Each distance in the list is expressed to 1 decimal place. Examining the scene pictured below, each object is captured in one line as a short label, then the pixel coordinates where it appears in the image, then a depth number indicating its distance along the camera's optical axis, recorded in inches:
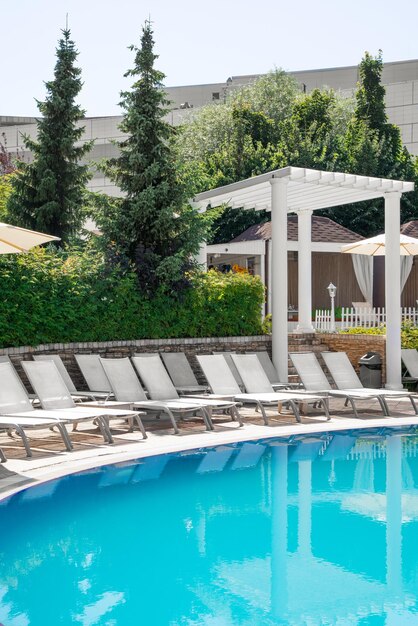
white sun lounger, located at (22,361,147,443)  470.1
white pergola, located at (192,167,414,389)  685.9
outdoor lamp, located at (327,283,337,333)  823.7
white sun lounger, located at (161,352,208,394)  609.9
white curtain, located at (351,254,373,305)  1135.6
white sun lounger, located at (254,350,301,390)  643.5
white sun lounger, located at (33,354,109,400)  542.0
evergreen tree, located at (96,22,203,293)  684.7
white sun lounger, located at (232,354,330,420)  578.2
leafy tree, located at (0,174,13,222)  878.4
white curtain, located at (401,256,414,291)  1117.7
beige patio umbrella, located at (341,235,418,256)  813.9
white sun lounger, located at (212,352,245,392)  630.0
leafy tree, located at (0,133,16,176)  1236.3
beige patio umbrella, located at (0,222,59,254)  447.2
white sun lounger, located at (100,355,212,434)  510.6
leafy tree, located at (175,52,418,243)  1411.2
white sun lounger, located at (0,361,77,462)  417.7
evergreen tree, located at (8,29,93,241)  869.6
